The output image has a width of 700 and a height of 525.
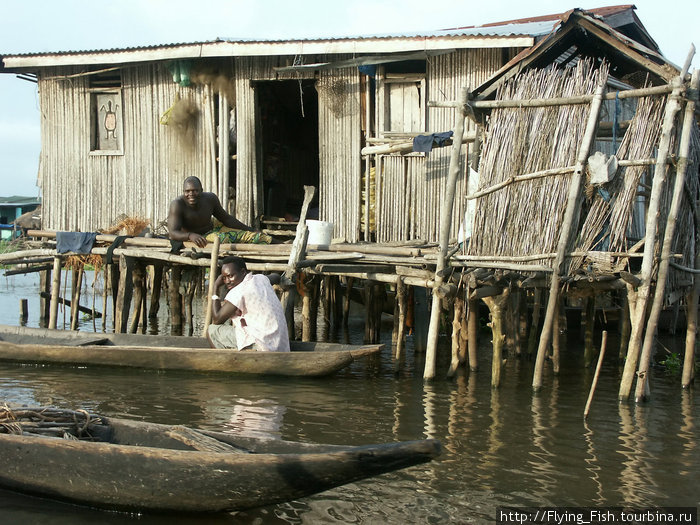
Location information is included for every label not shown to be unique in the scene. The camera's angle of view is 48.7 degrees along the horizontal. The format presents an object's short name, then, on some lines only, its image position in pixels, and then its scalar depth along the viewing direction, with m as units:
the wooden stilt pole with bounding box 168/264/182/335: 13.05
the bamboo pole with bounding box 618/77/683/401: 7.59
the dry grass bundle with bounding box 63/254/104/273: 12.73
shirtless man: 11.04
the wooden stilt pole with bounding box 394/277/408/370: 9.66
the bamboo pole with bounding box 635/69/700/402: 7.64
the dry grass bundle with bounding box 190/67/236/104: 13.03
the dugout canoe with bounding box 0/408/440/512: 4.61
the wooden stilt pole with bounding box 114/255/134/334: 11.49
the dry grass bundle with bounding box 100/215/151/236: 13.14
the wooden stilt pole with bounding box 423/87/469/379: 8.79
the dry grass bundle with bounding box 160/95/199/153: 13.17
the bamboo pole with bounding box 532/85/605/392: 7.95
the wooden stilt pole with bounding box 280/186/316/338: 9.88
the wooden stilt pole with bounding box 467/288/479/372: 9.45
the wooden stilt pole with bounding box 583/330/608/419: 6.23
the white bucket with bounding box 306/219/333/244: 10.81
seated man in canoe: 8.84
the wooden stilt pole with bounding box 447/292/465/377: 9.20
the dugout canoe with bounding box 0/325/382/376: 8.96
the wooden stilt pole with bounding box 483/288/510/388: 8.73
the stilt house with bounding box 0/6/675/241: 11.70
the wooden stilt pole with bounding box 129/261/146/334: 12.19
